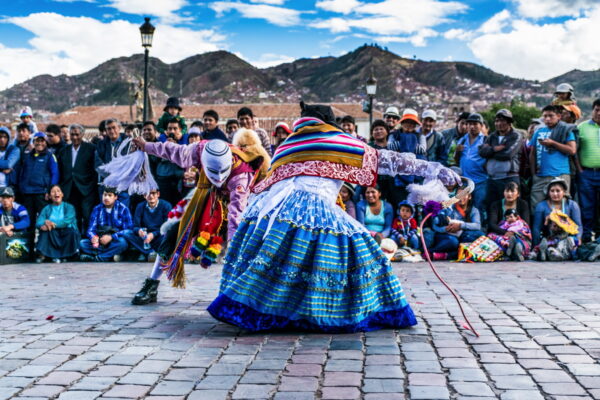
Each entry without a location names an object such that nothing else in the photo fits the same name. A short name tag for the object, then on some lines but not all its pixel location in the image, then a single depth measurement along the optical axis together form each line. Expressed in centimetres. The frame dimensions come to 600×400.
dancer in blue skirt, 489
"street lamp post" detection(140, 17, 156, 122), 1516
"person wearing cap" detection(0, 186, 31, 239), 1065
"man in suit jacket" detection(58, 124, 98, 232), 1122
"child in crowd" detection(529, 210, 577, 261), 986
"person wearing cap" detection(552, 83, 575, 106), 1070
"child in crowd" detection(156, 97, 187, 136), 1127
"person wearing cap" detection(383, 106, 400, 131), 1141
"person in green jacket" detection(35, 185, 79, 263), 1064
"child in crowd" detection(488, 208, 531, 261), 999
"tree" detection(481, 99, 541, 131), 6438
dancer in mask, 586
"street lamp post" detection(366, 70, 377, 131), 2073
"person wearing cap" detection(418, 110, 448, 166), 1072
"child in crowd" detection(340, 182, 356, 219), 1002
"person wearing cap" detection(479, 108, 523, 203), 1015
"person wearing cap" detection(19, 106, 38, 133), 1205
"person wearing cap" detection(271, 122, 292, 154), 1042
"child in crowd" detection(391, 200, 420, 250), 1031
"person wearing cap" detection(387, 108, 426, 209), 1044
